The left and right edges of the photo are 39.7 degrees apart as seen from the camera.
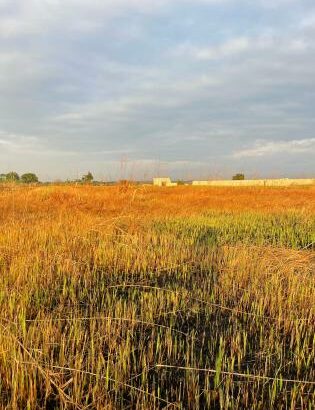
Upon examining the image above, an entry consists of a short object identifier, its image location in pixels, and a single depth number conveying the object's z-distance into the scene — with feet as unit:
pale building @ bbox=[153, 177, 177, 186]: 124.22
